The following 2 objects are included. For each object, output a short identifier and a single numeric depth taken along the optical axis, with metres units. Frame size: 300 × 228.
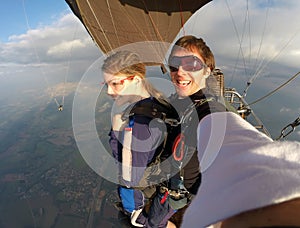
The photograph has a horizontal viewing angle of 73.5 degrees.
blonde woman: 1.42
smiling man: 1.32
